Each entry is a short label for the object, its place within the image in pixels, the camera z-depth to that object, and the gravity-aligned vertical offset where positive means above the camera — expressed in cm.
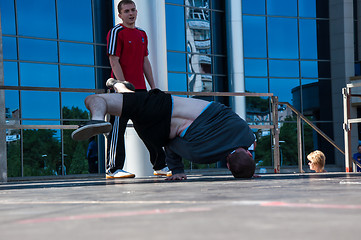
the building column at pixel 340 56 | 2383 +273
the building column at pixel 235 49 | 2141 +282
